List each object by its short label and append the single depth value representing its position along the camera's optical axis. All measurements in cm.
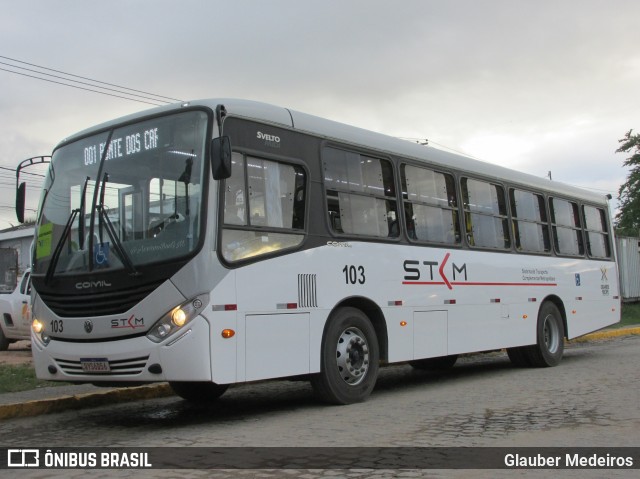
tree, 5144
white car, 1612
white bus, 675
